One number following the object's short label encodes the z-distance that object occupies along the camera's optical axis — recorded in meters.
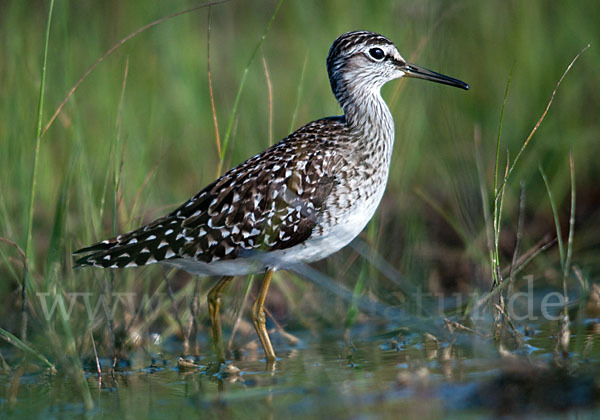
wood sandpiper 11.60
